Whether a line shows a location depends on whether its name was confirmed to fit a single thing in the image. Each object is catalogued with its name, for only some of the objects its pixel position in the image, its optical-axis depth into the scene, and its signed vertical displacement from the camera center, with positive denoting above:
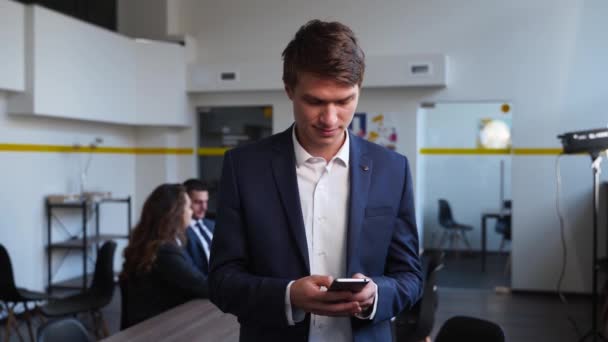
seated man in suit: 4.07 -0.48
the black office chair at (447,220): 9.44 -0.92
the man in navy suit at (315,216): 1.36 -0.13
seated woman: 3.54 -0.65
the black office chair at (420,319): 3.82 -1.01
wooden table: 2.69 -0.77
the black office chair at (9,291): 4.77 -1.05
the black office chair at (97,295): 4.64 -1.06
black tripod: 5.06 -0.73
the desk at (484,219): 8.91 -0.86
